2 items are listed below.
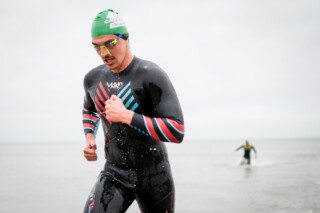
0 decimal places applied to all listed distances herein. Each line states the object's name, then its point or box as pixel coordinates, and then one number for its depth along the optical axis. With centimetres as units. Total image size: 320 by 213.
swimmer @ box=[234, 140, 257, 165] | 2303
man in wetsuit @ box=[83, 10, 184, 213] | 210
